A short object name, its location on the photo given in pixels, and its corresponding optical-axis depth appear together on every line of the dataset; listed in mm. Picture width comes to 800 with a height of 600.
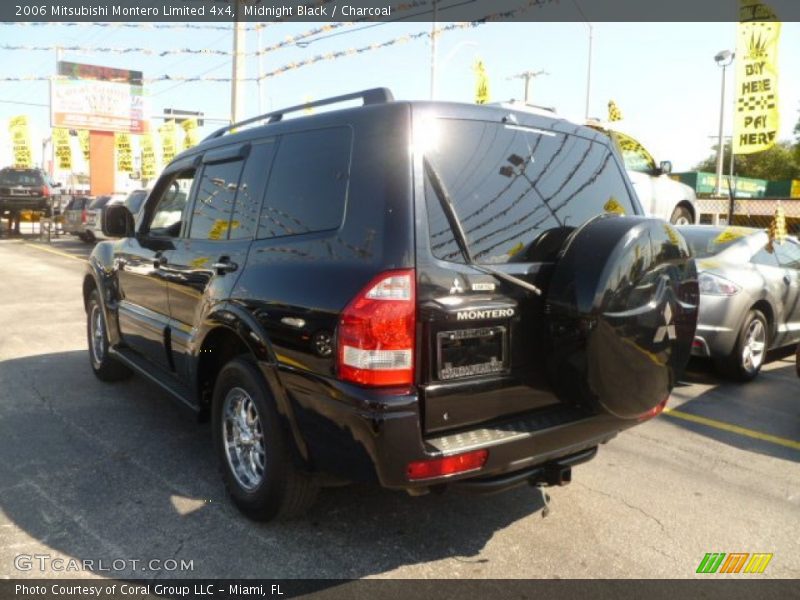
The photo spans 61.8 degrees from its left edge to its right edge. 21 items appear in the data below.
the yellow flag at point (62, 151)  36750
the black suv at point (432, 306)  2541
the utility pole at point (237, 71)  19891
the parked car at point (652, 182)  10092
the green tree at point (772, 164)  58688
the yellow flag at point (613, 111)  18766
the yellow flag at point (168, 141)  33562
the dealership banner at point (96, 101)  41344
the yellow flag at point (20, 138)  33344
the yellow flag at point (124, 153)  37719
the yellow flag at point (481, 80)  23109
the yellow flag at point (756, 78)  12700
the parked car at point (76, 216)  21203
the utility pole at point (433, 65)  22594
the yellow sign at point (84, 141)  48222
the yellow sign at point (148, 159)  36750
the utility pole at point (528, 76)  44688
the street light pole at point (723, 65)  24680
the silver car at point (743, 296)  5781
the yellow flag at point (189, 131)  33156
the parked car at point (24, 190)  23078
